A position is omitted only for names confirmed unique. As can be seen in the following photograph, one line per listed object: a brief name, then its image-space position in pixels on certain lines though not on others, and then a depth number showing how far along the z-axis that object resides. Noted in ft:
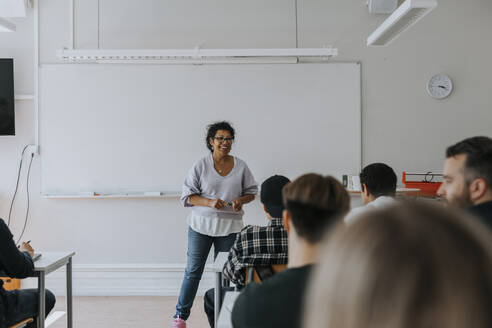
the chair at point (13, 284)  13.14
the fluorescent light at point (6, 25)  11.44
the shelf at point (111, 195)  15.10
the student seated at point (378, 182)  8.20
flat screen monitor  14.92
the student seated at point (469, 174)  5.47
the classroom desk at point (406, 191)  13.91
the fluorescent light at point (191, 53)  13.03
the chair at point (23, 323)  8.32
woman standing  11.12
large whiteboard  15.30
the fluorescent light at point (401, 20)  9.37
